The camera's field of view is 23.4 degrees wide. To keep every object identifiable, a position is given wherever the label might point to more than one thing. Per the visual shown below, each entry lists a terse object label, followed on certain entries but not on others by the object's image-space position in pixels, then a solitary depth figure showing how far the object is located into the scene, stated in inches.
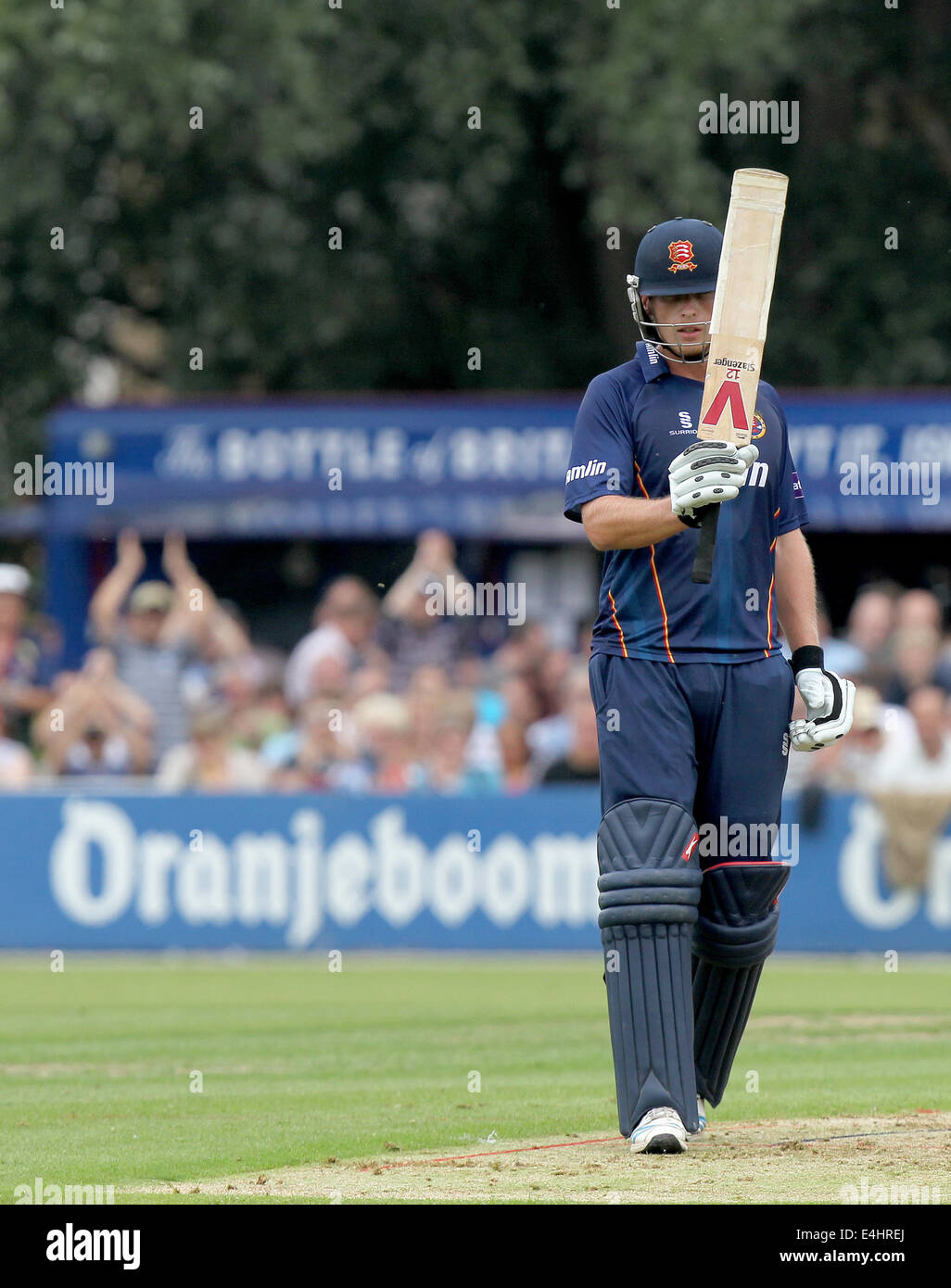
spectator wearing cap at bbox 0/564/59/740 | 630.5
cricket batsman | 245.3
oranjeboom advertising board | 573.0
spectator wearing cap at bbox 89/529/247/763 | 636.1
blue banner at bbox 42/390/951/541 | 738.8
